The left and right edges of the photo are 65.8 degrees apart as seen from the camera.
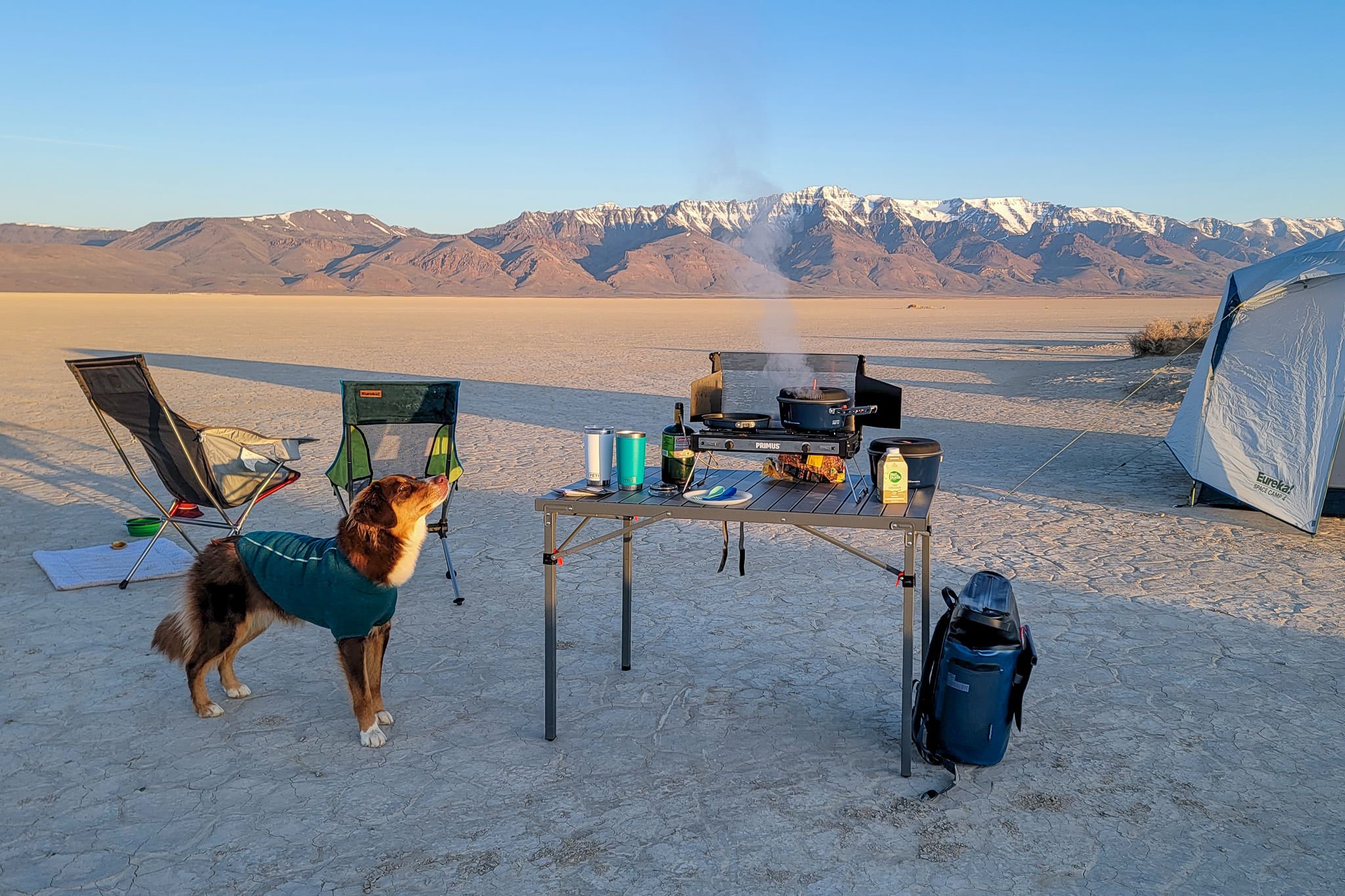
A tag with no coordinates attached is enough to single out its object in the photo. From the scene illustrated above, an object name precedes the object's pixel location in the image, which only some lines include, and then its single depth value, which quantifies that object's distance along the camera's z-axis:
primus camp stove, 3.99
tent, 7.20
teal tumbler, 4.00
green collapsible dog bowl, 6.90
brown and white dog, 3.77
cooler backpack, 3.64
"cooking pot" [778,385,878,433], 4.03
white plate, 3.82
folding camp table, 3.61
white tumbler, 4.04
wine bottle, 4.08
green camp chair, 6.04
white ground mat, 5.86
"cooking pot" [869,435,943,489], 4.08
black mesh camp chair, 5.71
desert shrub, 20.62
